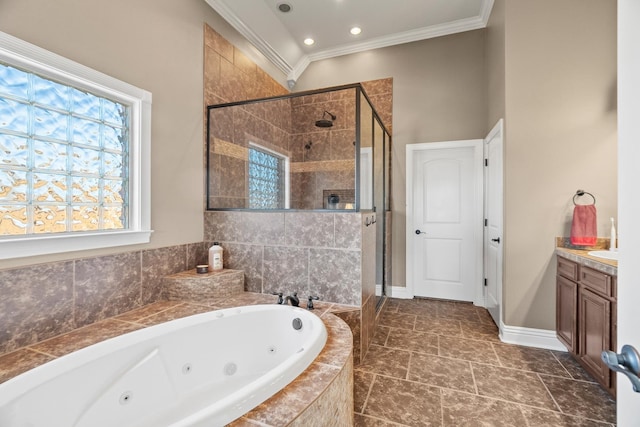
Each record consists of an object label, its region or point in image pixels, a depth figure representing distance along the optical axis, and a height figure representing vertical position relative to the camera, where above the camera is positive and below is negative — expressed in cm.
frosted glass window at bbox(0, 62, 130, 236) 156 +33
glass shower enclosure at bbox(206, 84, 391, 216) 256 +62
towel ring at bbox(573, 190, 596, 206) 243 +17
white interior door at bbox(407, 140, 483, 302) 367 -11
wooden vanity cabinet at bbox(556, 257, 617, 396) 179 -71
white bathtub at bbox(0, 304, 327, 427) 116 -82
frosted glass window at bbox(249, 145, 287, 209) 281 +34
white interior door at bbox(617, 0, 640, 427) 63 +5
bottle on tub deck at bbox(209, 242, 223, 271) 260 -42
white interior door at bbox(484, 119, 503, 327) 289 -9
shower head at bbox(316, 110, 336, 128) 314 +103
